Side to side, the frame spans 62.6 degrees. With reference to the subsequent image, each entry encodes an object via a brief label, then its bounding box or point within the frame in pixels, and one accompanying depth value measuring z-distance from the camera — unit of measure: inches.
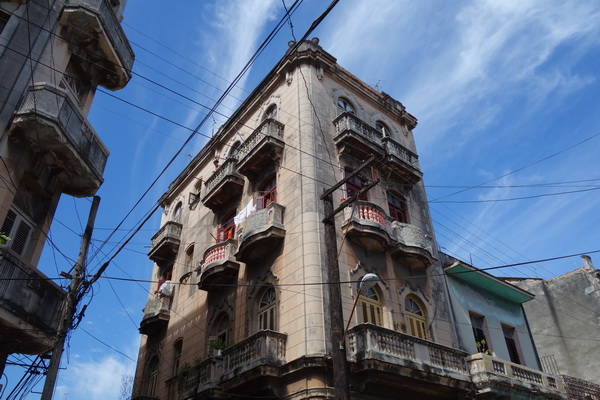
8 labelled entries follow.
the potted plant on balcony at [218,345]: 685.9
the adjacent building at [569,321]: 1018.7
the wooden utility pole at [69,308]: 438.3
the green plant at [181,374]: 711.2
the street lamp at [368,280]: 455.8
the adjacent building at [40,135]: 470.9
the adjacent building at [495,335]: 651.5
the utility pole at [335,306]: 423.2
